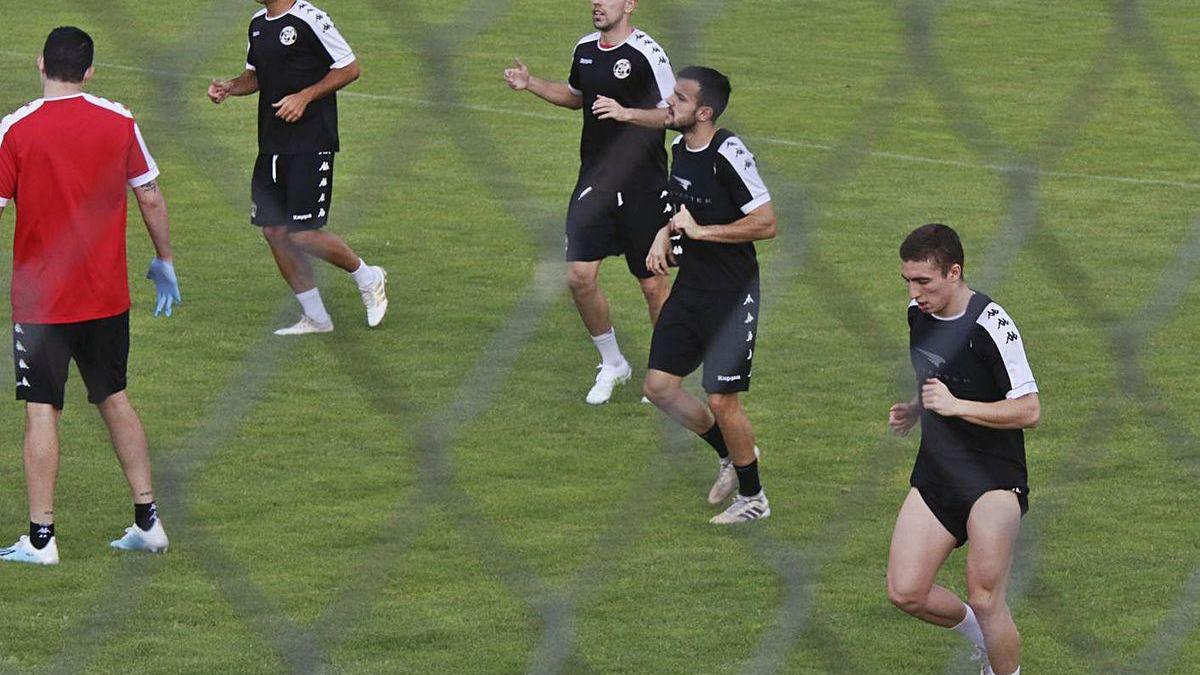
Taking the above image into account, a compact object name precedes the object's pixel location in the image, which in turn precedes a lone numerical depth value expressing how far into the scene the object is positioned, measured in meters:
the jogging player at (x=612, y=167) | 16.11
